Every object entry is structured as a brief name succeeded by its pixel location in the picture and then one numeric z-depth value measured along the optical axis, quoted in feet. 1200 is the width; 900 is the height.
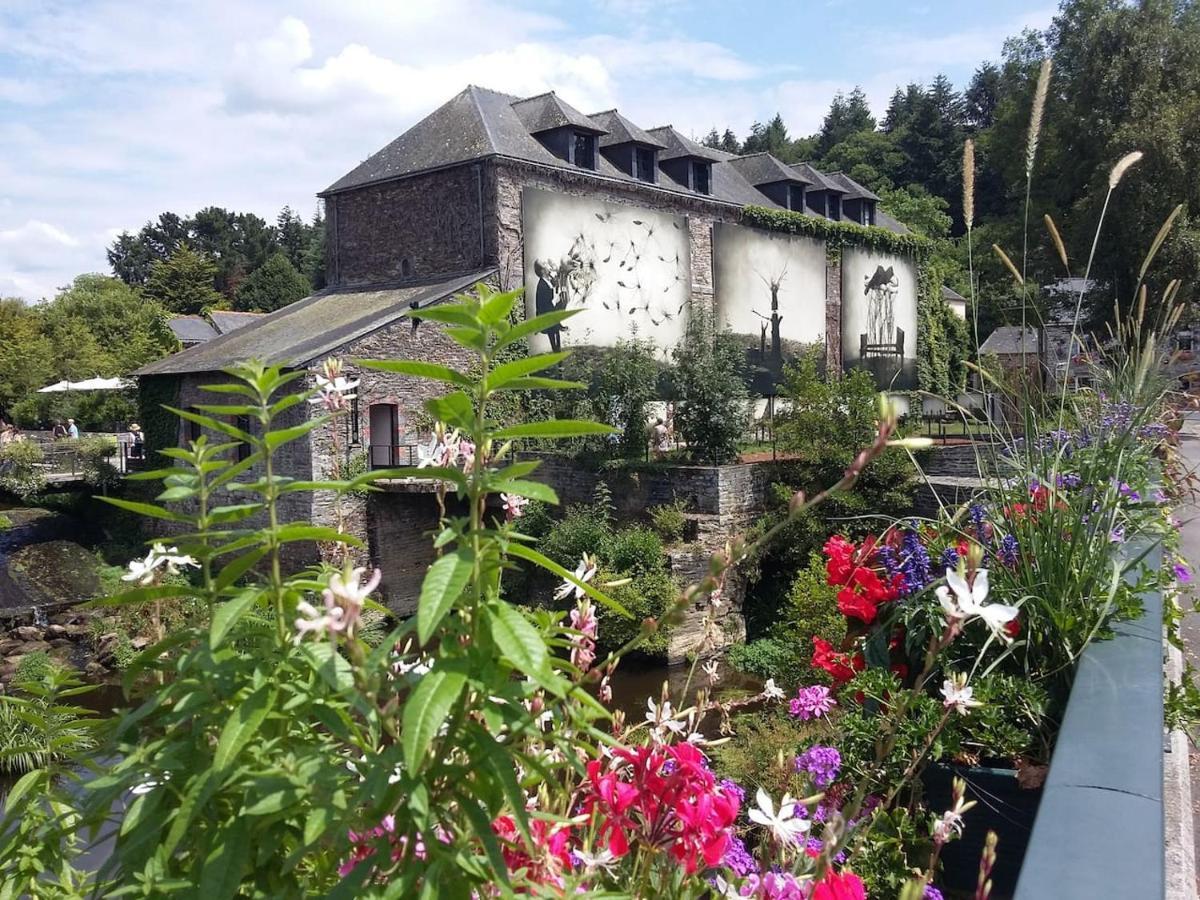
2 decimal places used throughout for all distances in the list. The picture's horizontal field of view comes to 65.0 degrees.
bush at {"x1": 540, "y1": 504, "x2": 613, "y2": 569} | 50.98
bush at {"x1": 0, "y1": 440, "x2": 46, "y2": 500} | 69.62
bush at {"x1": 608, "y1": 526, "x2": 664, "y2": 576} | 50.14
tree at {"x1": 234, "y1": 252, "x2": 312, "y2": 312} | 184.14
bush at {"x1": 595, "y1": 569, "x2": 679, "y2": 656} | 44.21
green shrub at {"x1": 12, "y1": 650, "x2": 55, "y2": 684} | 40.92
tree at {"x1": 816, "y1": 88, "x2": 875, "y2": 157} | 216.33
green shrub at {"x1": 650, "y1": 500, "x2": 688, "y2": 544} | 52.49
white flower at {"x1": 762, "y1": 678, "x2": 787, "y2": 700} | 7.50
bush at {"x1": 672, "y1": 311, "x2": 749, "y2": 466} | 54.90
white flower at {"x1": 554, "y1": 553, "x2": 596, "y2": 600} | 5.14
